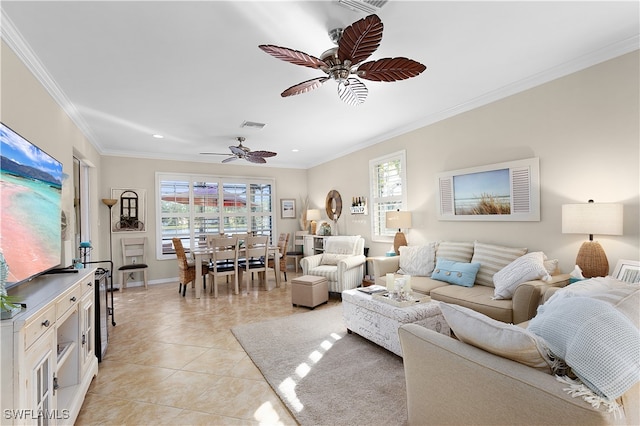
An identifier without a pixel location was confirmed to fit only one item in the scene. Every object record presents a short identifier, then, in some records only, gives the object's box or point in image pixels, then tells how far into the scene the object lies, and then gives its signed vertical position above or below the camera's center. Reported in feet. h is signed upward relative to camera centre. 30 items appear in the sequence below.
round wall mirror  22.21 +0.83
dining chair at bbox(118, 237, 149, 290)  19.12 -2.46
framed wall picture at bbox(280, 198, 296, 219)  26.20 +0.77
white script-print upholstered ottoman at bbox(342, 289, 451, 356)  8.85 -3.15
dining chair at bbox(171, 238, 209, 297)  16.61 -2.78
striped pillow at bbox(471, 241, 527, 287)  10.88 -1.69
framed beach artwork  11.03 +0.81
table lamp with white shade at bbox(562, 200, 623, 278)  8.41 -0.45
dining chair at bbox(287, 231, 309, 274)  24.80 -2.71
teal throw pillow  11.32 -2.26
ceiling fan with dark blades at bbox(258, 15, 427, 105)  5.95 +3.53
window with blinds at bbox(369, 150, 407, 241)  16.72 +1.48
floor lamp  18.84 +1.10
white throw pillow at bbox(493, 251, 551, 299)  9.19 -1.90
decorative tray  9.18 -2.65
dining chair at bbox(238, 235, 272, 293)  17.81 -2.16
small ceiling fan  16.53 +3.50
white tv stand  4.22 -2.28
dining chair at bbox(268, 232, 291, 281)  20.11 -2.54
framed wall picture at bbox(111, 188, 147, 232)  19.94 +0.63
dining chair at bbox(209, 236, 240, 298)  16.60 -2.11
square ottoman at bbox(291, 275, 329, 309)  14.23 -3.54
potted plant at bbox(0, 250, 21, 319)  4.28 -1.11
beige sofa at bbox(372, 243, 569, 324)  8.59 -2.72
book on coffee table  10.86 -2.70
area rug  6.72 -4.30
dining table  16.67 -2.09
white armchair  15.57 -2.57
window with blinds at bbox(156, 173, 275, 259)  21.52 +0.82
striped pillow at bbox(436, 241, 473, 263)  12.42 -1.59
